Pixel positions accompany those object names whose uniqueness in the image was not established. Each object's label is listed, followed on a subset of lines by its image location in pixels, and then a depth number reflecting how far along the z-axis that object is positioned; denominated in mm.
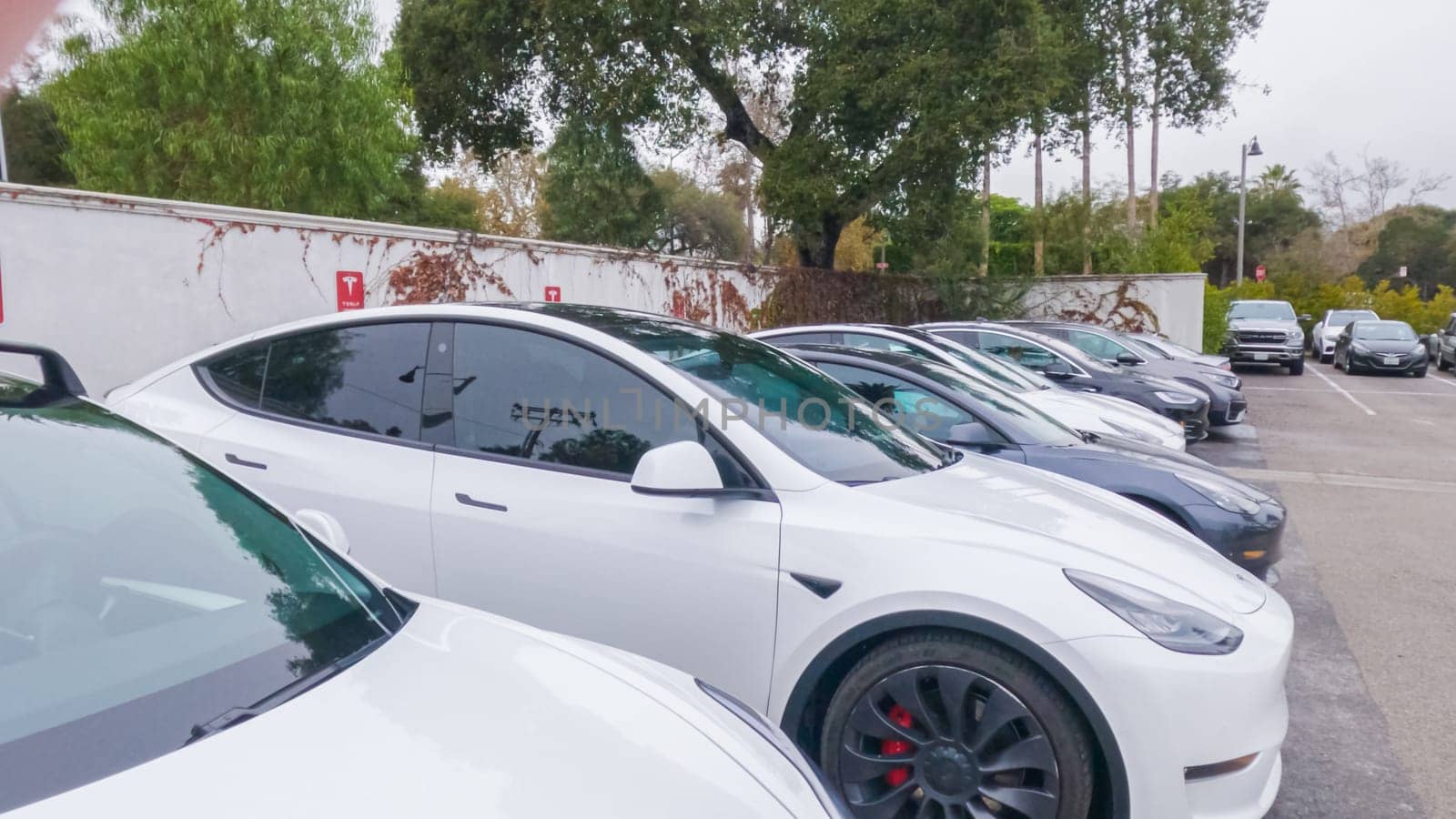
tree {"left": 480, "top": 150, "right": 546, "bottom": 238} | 40688
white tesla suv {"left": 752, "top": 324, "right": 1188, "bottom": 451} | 7102
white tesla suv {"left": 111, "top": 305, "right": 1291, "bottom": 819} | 2512
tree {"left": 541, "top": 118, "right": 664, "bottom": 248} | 22000
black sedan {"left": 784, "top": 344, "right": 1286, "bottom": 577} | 4680
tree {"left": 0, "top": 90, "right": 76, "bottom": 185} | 22625
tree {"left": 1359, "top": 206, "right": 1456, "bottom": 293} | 51031
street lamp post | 32094
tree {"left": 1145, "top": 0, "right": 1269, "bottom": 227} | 20016
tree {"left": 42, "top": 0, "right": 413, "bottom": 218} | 14188
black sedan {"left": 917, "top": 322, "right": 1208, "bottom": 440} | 10375
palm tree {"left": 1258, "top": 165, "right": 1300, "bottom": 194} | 55562
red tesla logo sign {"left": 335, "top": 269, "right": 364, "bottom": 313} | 8422
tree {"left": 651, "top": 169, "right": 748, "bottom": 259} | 40594
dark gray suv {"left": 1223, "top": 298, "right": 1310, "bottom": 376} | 22812
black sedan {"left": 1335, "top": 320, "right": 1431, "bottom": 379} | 22312
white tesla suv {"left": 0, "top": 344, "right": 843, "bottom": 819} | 1384
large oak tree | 16406
